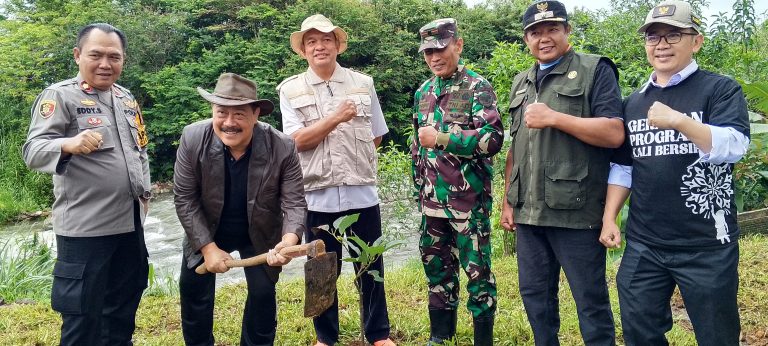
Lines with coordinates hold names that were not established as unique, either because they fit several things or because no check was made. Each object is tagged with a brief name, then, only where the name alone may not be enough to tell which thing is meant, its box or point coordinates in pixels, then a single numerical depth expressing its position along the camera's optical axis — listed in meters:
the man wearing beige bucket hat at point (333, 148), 3.37
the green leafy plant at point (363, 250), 2.60
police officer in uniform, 2.85
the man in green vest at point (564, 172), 2.66
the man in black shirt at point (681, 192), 2.32
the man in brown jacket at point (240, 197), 2.98
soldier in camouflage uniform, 3.14
